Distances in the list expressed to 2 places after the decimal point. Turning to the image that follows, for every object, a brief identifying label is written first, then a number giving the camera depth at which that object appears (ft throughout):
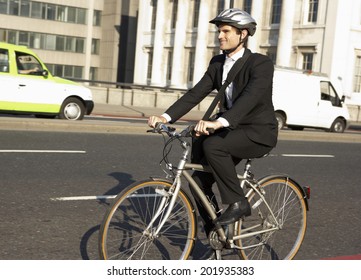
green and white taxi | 90.67
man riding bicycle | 24.87
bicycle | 23.85
